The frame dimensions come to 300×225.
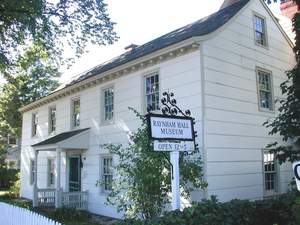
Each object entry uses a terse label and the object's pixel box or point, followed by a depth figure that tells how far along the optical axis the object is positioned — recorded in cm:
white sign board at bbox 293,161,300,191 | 390
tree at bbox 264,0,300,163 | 1129
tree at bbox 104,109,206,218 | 1084
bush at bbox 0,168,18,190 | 3474
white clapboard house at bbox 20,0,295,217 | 1255
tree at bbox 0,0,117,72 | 1720
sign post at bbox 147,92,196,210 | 707
